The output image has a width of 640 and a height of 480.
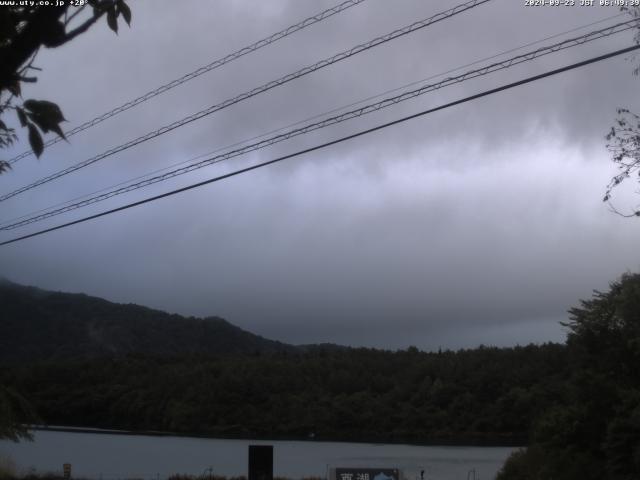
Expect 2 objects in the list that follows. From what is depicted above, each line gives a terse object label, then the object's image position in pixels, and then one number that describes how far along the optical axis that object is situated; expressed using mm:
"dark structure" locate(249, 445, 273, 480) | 19547
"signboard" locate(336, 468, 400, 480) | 18906
